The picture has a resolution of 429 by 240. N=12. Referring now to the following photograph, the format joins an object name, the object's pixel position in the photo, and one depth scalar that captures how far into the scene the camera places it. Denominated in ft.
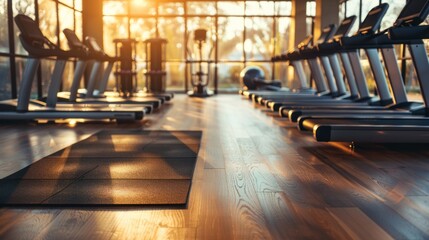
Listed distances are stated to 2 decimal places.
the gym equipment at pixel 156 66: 30.91
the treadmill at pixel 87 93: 17.66
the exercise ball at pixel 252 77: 33.60
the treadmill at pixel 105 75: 20.62
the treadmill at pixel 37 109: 14.48
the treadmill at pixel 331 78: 17.44
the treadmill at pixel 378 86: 12.94
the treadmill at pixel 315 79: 20.98
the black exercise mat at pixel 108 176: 6.00
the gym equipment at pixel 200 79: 31.78
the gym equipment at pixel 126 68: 29.25
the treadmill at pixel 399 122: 9.68
